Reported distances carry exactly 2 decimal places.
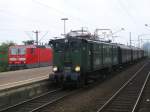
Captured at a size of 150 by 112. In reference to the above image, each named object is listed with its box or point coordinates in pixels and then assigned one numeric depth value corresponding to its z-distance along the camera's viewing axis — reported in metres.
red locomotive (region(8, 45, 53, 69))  21.66
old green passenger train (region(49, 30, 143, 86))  11.14
